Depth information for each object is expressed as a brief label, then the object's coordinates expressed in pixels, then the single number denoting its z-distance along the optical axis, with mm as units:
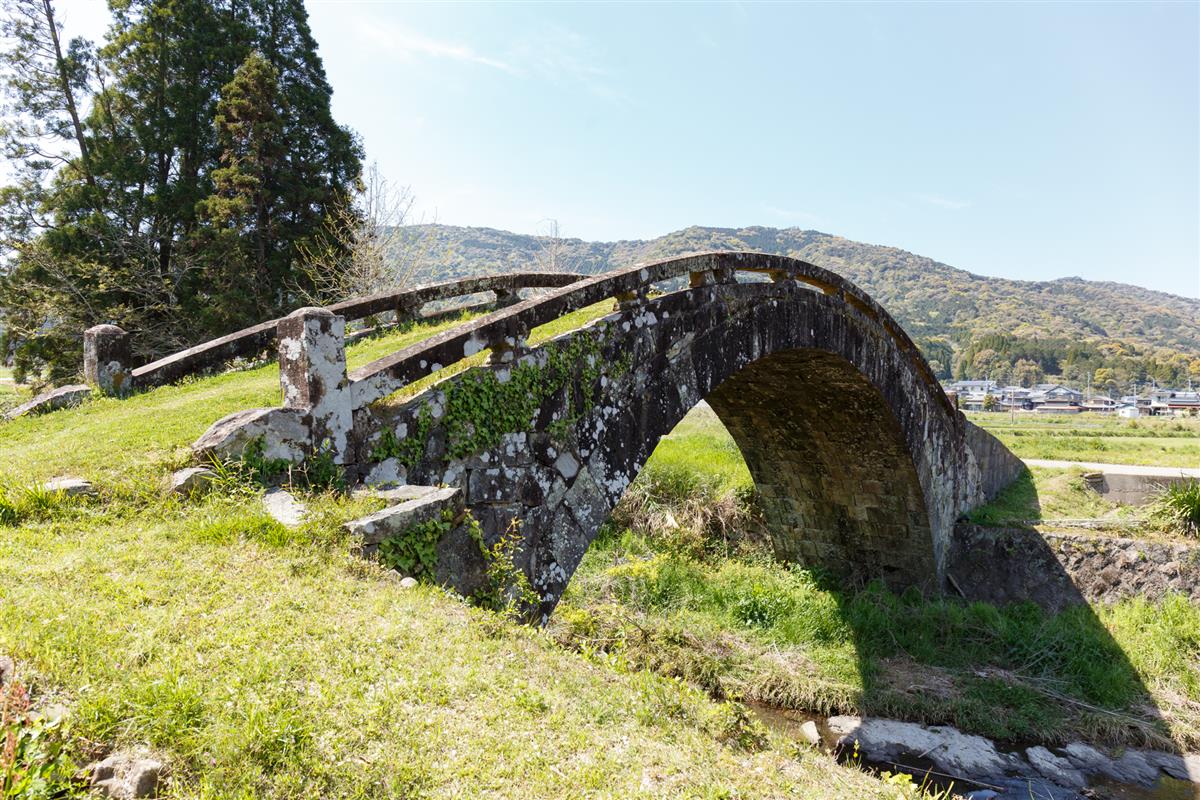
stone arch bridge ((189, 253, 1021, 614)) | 4551
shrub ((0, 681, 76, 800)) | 1949
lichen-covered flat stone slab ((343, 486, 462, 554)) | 4000
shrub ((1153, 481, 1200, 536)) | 12609
